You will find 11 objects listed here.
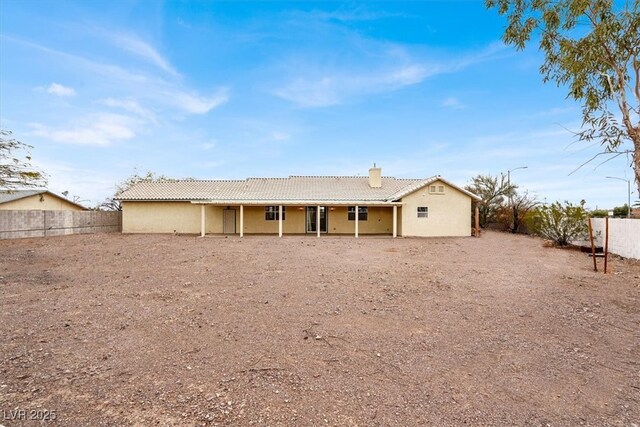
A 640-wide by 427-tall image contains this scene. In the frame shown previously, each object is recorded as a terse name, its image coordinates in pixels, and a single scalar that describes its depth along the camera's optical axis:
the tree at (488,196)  25.84
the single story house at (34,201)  22.72
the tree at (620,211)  38.48
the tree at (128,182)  29.39
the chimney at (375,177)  24.41
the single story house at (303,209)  20.69
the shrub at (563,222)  16.02
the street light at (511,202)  24.30
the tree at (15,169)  17.08
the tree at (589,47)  10.14
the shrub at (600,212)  33.99
